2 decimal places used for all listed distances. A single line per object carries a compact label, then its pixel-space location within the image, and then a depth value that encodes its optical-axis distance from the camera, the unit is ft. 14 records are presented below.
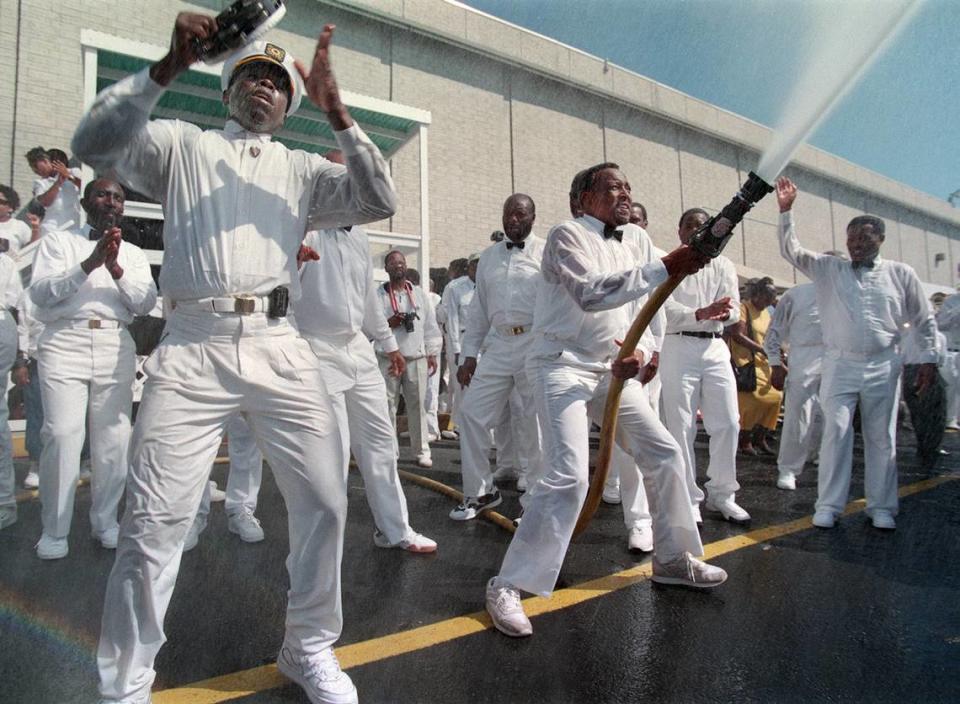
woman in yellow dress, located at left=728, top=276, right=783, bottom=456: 25.55
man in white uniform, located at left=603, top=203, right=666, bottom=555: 13.26
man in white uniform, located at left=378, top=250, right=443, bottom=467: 23.20
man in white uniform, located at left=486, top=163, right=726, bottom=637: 9.86
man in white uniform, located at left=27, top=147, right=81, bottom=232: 18.74
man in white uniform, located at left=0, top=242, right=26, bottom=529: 14.82
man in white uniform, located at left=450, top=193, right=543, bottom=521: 16.28
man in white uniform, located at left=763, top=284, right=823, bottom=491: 20.83
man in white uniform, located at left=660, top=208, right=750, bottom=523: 16.15
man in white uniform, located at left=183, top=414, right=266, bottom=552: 14.08
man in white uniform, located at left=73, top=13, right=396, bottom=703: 7.14
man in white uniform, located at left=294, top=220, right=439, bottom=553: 13.02
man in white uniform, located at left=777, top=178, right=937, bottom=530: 15.85
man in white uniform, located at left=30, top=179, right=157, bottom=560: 12.80
